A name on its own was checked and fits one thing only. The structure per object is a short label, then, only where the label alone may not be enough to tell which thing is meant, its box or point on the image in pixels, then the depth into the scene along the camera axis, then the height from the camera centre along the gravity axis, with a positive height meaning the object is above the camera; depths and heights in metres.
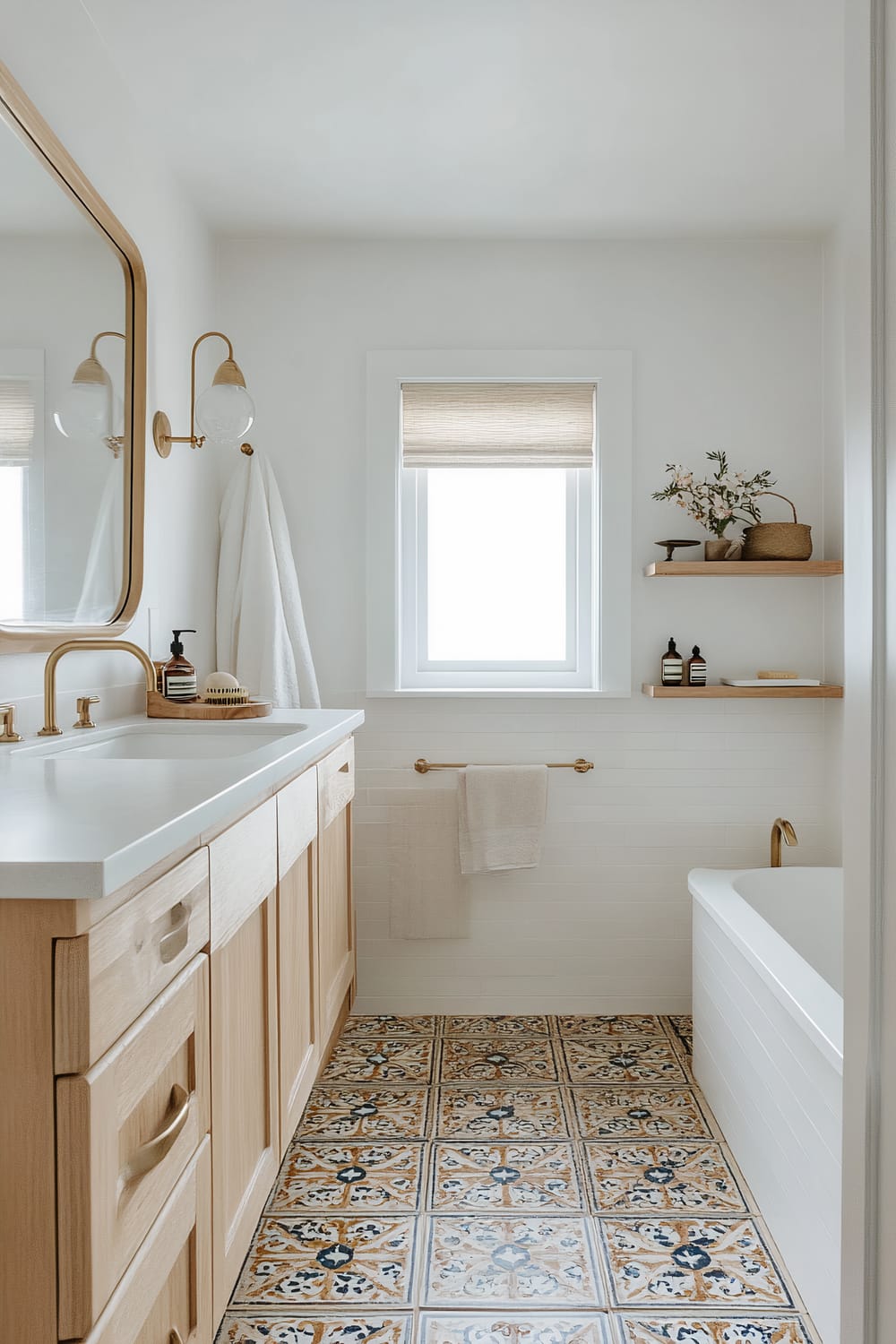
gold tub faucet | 2.95 -0.57
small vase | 3.03 +0.30
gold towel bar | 3.12 -0.38
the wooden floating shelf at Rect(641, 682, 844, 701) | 2.99 -0.14
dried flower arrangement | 3.05 +0.47
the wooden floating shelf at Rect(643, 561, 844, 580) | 2.97 +0.23
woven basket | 2.99 +0.32
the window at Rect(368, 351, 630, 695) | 3.14 +0.40
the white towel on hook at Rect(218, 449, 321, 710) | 2.97 +0.15
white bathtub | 1.68 -0.84
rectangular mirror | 1.79 +0.51
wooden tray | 2.32 -0.15
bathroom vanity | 0.90 -0.43
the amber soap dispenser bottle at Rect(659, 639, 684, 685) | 3.08 -0.07
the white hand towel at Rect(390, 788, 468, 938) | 3.10 -0.72
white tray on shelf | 3.01 -0.11
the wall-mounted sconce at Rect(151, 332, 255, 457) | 2.47 +0.60
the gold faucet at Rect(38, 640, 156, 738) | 1.82 -0.08
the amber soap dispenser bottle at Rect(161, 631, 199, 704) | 2.42 -0.08
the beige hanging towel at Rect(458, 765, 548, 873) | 3.05 -0.52
